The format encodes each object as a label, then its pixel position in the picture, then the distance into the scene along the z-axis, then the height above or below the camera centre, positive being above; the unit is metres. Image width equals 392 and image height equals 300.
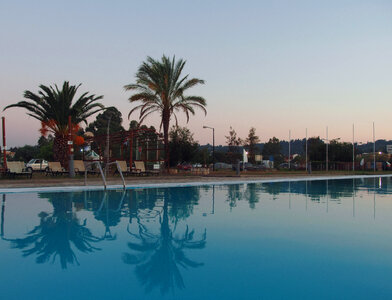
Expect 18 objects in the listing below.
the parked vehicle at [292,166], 54.05 -0.58
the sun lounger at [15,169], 21.47 -0.48
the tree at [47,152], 60.03 +1.51
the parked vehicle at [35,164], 39.82 -0.33
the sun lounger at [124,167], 24.27 -0.36
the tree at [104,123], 80.31 +8.90
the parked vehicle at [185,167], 43.34 -0.61
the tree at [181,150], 36.93 +1.21
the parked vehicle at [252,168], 50.40 -0.75
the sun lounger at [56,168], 23.41 -0.44
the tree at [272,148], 106.78 +4.48
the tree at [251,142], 70.06 +3.95
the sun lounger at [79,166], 24.44 -0.31
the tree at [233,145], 64.31 +3.12
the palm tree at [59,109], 26.41 +3.88
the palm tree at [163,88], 27.91 +5.72
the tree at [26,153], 84.62 +1.90
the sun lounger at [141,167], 26.11 -0.38
